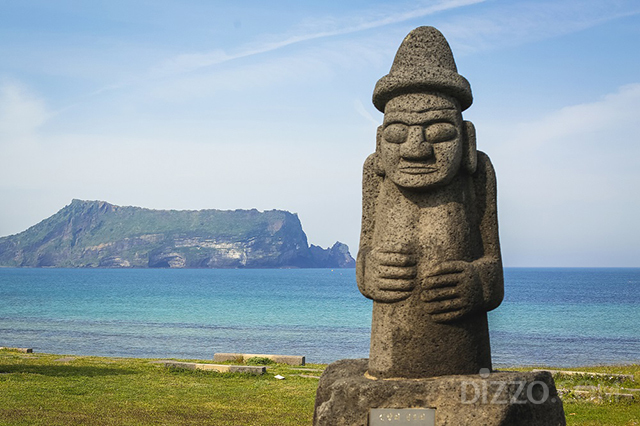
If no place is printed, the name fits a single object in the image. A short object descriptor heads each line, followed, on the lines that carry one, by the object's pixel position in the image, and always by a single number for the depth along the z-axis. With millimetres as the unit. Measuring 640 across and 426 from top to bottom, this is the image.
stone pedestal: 5777
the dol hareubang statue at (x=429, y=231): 6156
